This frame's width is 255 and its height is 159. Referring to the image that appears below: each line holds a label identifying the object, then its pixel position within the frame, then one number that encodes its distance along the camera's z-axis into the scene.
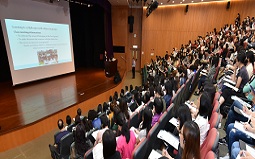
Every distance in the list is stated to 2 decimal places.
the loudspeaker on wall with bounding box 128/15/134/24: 10.01
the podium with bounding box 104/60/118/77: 7.91
